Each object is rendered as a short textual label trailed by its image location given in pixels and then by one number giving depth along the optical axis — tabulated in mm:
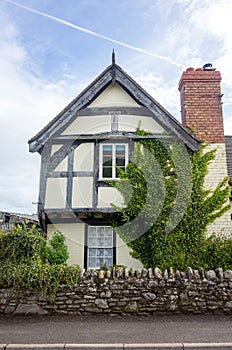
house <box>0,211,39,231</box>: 18297
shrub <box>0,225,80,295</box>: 6516
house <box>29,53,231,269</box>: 9719
